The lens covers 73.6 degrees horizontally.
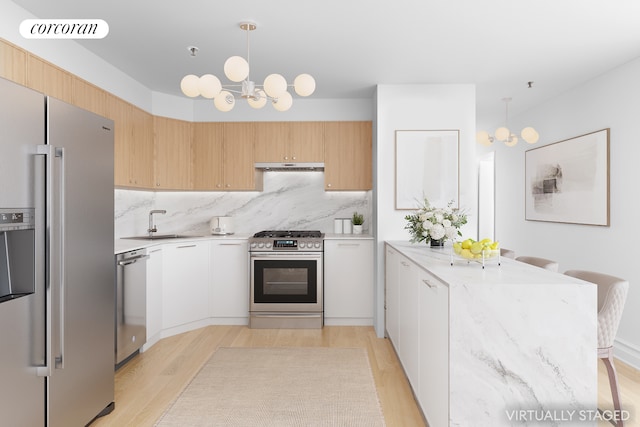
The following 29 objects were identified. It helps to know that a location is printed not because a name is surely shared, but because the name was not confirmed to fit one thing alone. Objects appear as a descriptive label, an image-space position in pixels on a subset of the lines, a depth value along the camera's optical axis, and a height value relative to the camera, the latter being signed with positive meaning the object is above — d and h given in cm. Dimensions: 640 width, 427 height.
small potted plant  507 -15
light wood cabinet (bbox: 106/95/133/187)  390 +66
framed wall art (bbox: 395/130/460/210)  442 +48
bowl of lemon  246 -23
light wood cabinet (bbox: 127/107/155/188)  427 +63
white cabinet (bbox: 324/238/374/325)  470 -75
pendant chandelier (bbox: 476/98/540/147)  428 +79
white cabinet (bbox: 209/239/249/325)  473 -71
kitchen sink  454 -29
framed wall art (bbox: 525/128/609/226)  411 +34
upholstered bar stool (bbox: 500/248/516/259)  381 -38
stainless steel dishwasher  337 -78
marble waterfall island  192 -64
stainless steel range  461 -83
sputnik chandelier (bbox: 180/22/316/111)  247 +76
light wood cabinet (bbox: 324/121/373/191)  499 +65
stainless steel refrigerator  191 -26
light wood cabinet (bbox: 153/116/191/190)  476 +65
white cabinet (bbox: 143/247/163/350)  393 -80
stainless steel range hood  500 +53
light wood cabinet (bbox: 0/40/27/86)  257 +92
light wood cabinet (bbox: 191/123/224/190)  504 +65
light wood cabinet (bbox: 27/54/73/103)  286 +93
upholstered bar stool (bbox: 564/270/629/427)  241 -61
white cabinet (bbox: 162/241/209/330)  427 -76
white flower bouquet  348 -12
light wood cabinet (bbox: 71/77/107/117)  336 +94
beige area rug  263 -128
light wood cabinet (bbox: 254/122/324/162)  502 +82
